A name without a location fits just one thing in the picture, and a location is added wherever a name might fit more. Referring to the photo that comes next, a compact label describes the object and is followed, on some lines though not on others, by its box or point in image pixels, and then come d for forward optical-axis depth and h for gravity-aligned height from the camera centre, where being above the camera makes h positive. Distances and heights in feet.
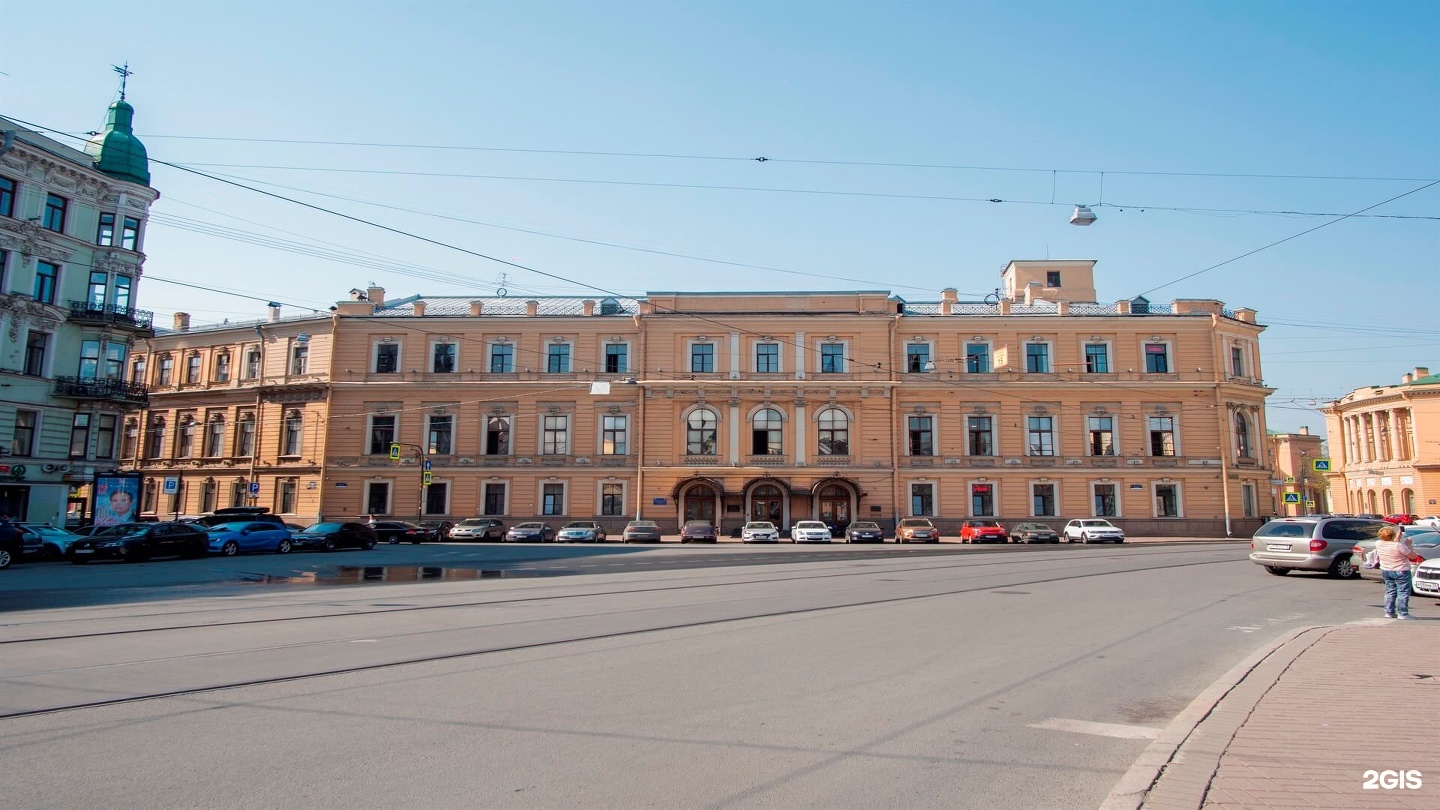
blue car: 98.53 -3.40
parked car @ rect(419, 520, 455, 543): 141.69 -3.29
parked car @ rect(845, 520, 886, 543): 138.62 -2.85
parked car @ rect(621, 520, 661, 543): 139.13 -3.16
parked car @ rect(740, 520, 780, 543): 140.15 -2.94
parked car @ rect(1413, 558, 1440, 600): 47.80 -3.08
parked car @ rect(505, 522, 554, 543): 144.05 -3.65
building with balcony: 111.86 +26.25
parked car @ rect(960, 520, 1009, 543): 141.49 -2.70
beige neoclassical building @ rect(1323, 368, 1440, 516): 250.78 +22.97
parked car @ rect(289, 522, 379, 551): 110.52 -3.64
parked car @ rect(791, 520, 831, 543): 135.74 -2.75
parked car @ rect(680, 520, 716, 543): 141.08 -3.08
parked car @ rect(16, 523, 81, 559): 87.30 -3.51
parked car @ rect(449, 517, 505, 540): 143.74 -3.11
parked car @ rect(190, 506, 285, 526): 109.29 -1.10
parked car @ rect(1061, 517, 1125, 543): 136.67 -2.11
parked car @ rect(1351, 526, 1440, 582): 56.75 -1.65
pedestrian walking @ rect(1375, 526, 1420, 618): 40.81 -2.05
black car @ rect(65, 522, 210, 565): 84.33 -3.73
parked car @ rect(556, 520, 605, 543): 140.97 -3.47
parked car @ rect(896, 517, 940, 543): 140.77 -2.67
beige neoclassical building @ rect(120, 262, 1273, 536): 159.94 +18.36
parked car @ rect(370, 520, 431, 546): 136.36 -3.52
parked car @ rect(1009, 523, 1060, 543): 138.82 -2.58
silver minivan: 64.34 -1.67
